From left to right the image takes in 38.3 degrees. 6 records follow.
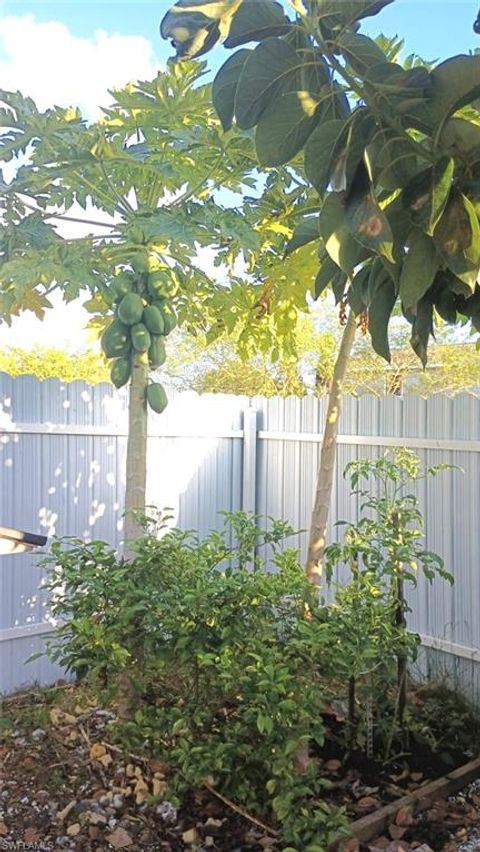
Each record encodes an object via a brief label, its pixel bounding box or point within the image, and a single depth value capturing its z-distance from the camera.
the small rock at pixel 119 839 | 1.87
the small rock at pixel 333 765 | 2.33
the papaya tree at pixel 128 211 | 1.94
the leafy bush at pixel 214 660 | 1.81
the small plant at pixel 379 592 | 1.98
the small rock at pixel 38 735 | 2.48
